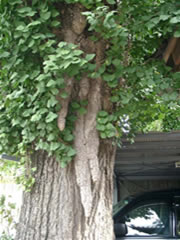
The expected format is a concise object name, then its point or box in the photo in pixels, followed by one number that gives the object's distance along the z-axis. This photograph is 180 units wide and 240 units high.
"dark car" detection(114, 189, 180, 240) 4.69
